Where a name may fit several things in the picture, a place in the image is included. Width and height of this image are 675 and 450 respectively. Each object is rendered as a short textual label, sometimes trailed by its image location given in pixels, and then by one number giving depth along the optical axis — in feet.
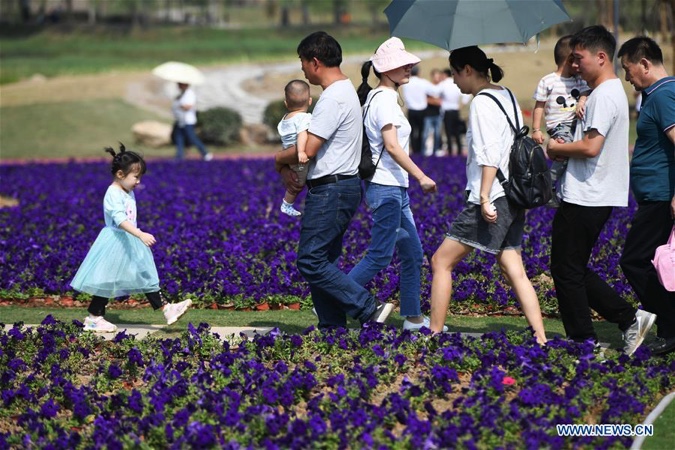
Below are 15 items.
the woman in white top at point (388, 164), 46.52
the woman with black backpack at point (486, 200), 42.83
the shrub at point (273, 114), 191.72
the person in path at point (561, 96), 47.34
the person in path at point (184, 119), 143.02
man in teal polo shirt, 44.57
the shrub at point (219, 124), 189.57
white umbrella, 141.28
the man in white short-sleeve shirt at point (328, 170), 45.01
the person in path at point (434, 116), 146.30
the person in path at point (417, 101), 140.67
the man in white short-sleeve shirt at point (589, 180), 43.24
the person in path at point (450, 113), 144.36
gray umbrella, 43.93
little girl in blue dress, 53.26
